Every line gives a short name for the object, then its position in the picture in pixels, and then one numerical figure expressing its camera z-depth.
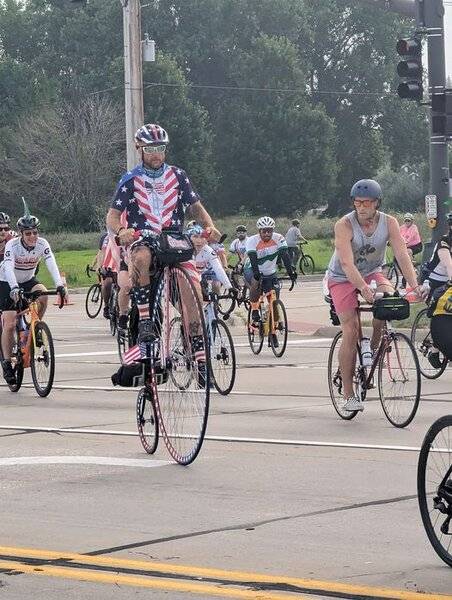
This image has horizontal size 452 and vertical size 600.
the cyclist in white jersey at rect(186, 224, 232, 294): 18.61
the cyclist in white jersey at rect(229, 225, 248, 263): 40.16
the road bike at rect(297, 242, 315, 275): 52.00
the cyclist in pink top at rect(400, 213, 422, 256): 40.84
